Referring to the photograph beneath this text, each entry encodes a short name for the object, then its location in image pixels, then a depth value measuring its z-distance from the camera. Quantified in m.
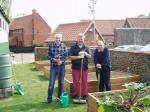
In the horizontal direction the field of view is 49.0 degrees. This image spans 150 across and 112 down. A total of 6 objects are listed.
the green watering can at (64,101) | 4.11
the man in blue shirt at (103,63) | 4.38
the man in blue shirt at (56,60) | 4.23
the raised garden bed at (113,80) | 4.84
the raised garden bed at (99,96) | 3.56
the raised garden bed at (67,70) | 6.70
